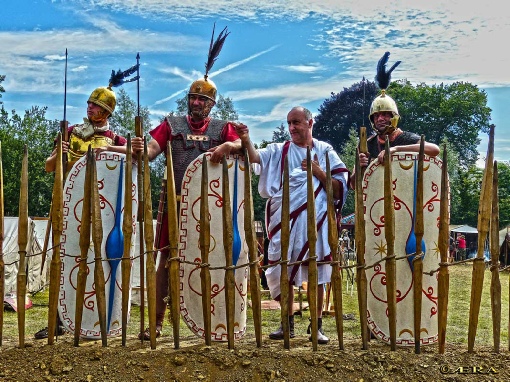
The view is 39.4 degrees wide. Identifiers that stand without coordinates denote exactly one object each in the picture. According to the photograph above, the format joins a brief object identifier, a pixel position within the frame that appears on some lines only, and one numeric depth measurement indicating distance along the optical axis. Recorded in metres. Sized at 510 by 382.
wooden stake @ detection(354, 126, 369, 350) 5.47
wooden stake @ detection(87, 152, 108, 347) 5.50
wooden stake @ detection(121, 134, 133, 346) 5.49
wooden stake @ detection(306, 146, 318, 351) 5.41
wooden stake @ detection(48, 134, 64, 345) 5.58
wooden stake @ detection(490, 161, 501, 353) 5.58
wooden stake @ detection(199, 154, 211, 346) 5.40
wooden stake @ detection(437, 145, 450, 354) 5.46
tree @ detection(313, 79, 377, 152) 41.94
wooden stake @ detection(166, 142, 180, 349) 5.42
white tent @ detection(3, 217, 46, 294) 13.05
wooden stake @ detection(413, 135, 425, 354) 5.52
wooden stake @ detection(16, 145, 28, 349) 5.66
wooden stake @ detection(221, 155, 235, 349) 5.41
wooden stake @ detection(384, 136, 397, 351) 5.45
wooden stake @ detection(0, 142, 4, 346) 5.79
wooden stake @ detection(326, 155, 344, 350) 5.41
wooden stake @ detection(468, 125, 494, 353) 5.51
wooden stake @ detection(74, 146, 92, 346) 5.53
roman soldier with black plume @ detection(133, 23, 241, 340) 6.00
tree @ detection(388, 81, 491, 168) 46.41
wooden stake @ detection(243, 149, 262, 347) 5.41
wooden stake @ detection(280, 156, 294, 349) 5.39
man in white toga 5.91
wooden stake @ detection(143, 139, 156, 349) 5.43
